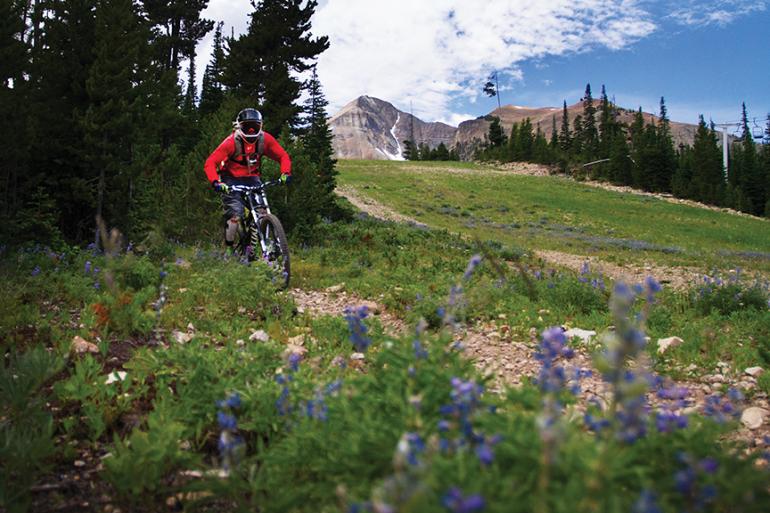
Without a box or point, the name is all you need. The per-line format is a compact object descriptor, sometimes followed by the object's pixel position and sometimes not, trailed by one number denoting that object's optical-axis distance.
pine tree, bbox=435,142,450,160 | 110.88
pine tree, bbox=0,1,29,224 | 12.00
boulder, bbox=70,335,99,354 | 4.32
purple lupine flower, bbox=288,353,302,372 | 2.70
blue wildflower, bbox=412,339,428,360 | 2.20
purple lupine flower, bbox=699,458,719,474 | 1.43
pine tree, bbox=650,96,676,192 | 64.75
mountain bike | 7.68
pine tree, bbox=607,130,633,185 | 66.50
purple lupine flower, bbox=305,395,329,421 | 2.14
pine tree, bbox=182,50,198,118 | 37.03
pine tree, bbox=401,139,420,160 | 123.81
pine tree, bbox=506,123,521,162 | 85.25
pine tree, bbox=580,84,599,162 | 81.94
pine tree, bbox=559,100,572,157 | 97.95
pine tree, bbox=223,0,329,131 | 24.81
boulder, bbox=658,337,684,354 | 5.28
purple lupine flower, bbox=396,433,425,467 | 1.40
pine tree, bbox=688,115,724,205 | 61.09
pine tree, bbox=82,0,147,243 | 14.60
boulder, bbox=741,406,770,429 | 3.79
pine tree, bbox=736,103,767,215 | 69.81
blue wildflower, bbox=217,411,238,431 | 2.09
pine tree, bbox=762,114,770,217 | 60.53
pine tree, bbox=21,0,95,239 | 13.95
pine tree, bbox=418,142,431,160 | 118.75
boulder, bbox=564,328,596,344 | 5.47
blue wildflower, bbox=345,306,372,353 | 2.68
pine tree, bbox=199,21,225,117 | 39.78
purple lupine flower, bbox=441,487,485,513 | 1.08
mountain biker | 8.38
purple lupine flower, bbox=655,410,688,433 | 1.77
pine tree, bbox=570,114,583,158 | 88.22
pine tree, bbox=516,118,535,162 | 84.69
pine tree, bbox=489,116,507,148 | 98.38
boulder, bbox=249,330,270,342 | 4.95
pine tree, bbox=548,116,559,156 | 96.15
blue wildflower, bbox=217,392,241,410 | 2.41
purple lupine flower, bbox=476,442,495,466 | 1.27
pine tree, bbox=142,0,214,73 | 34.25
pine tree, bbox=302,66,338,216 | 23.22
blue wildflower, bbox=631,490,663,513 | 0.97
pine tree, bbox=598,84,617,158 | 80.38
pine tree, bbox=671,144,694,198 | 61.12
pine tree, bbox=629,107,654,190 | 64.94
